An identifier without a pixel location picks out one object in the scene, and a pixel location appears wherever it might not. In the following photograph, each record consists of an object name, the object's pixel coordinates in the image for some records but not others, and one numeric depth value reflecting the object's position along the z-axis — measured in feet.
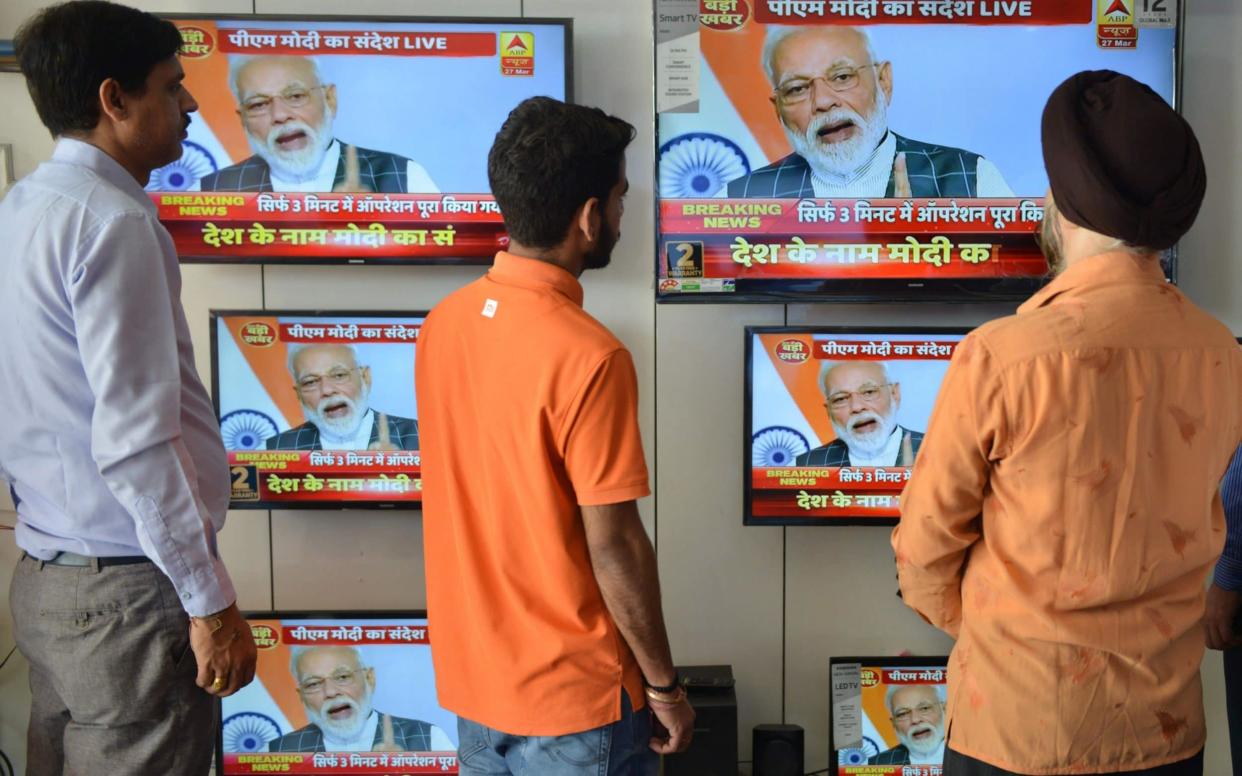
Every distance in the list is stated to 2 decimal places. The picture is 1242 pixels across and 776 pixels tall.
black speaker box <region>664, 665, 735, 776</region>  8.43
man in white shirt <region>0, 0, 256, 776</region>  4.91
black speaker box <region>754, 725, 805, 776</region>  8.86
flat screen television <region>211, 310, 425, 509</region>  8.78
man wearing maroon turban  4.20
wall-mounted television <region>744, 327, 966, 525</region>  8.80
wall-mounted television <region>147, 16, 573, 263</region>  8.46
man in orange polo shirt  4.79
